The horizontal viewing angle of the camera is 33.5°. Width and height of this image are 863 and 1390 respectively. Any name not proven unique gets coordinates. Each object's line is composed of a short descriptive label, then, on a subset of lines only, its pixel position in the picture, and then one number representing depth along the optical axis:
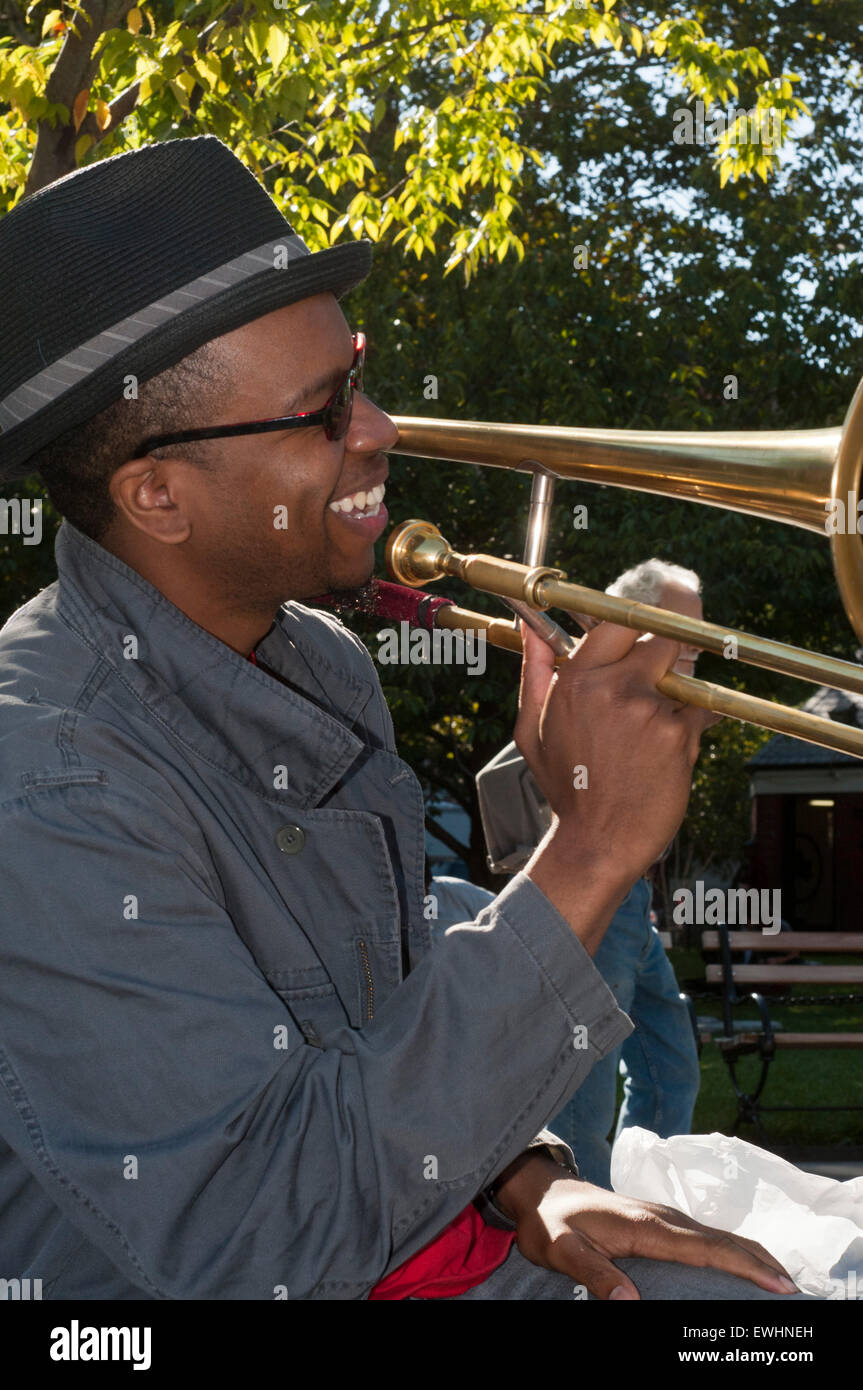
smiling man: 1.30
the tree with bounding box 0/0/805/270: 4.09
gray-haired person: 3.70
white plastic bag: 1.81
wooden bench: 6.59
